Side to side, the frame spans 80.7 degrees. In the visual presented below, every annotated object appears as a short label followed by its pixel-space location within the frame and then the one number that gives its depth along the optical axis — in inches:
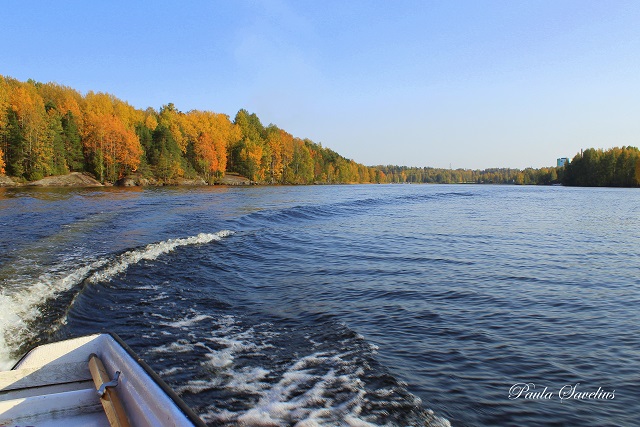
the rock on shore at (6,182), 2025.1
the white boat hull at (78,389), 106.4
